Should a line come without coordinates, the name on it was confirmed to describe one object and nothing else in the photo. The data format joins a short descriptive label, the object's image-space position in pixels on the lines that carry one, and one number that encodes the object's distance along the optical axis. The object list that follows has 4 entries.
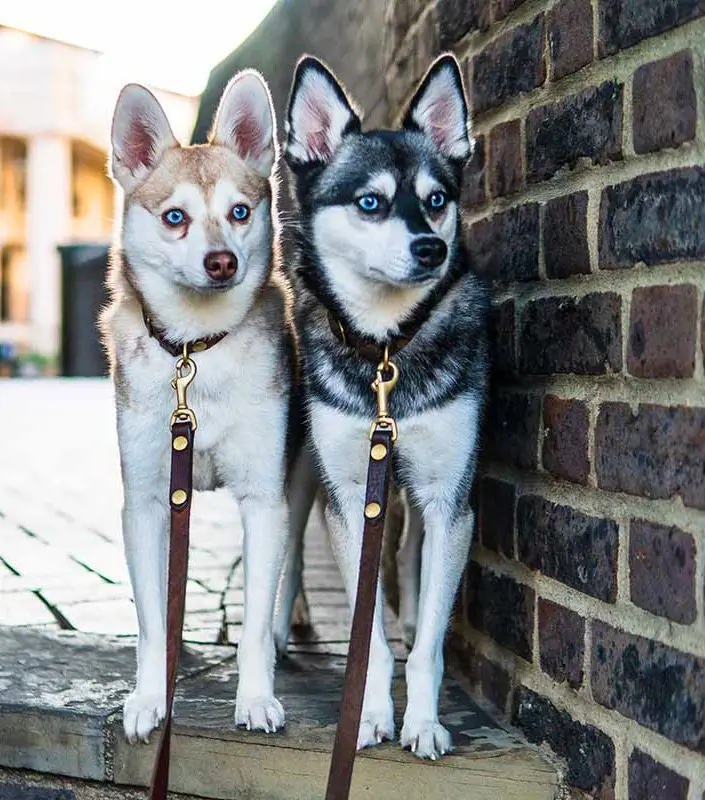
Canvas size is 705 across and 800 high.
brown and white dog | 2.35
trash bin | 17.31
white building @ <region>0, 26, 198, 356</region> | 29.78
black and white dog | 2.24
